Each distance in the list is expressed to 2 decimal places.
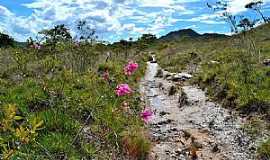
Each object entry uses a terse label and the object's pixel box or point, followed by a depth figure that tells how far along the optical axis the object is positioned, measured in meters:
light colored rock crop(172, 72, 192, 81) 11.82
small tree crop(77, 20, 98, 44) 10.16
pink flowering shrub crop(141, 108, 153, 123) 3.84
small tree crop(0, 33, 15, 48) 25.11
